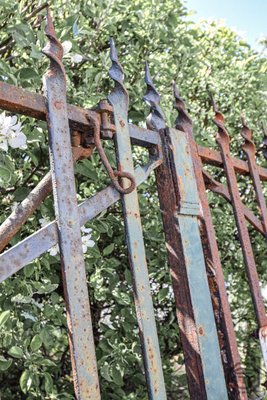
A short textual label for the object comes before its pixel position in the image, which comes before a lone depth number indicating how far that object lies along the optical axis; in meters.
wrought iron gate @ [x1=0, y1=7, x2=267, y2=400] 1.25
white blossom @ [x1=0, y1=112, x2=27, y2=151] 1.51
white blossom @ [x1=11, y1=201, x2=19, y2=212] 2.07
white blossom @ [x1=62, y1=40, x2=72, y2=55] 1.92
